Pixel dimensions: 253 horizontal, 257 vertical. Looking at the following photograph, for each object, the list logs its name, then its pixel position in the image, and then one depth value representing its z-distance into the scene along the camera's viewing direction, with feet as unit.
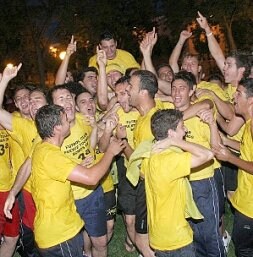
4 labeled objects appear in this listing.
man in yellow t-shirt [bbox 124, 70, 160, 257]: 16.60
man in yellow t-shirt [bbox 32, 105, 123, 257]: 13.37
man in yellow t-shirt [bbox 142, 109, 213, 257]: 13.00
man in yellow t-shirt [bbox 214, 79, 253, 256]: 14.79
